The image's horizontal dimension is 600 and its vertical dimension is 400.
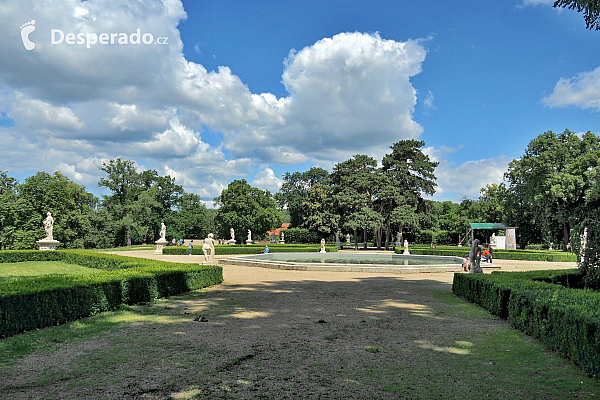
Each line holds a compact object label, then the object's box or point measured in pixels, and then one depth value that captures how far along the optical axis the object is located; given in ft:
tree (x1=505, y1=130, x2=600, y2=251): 115.24
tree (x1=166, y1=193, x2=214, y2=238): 206.94
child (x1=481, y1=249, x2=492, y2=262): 81.00
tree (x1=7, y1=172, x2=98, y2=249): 137.08
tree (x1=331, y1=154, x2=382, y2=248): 144.36
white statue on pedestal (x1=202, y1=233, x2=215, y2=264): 62.58
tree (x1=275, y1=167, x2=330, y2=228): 226.58
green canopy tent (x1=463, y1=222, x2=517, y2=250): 131.44
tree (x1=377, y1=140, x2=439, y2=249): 145.69
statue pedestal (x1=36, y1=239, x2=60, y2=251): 88.63
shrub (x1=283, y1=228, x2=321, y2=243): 198.59
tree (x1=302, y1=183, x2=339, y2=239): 155.43
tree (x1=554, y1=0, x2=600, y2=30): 27.25
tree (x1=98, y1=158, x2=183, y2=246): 184.96
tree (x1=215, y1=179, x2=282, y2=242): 166.81
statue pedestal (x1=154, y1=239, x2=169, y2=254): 116.18
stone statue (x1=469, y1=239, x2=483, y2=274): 44.29
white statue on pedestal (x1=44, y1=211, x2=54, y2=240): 89.27
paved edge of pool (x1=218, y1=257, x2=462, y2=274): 62.39
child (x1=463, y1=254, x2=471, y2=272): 61.87
